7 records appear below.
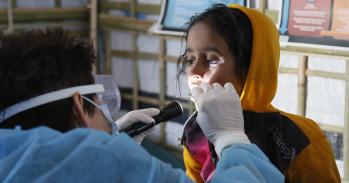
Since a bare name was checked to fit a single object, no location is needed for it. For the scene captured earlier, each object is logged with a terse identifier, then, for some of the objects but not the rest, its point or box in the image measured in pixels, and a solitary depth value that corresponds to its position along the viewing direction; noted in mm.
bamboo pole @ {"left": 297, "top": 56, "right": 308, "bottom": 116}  2299
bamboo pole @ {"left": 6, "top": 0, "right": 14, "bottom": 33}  3023
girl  1146
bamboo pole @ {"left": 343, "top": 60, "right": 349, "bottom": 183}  2203
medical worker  685
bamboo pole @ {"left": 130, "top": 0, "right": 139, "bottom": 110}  3059
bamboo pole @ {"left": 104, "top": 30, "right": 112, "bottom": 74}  3309
